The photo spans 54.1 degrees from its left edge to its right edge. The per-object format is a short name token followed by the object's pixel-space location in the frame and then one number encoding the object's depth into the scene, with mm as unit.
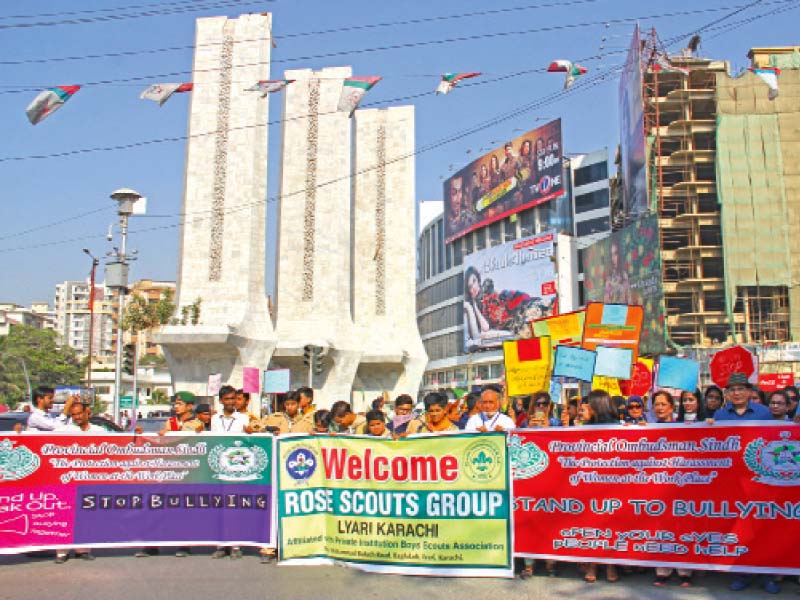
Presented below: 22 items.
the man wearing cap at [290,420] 7945
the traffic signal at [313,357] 19453
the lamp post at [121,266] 19234
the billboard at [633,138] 42594
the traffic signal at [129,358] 19766
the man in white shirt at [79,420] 7739
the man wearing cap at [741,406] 6723
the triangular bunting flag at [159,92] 18516
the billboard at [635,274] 38594
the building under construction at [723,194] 39469
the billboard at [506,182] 54938
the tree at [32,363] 69625
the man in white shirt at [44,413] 7992
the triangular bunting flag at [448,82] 15148
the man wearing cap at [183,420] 7898
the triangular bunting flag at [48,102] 14242
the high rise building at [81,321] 125125
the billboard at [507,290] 55219
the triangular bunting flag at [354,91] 16438
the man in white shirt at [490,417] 6980
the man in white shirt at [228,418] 8020
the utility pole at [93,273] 39156
